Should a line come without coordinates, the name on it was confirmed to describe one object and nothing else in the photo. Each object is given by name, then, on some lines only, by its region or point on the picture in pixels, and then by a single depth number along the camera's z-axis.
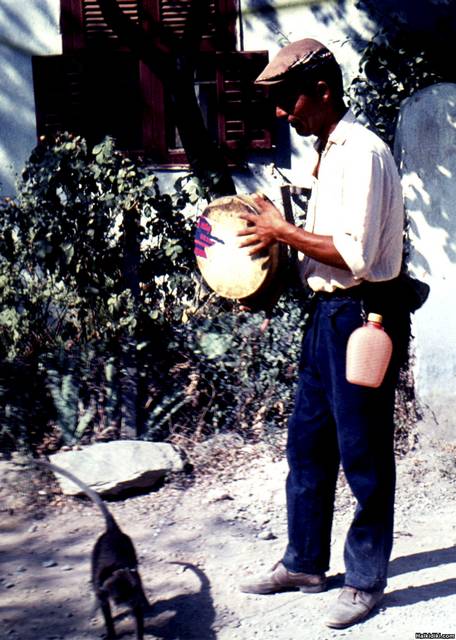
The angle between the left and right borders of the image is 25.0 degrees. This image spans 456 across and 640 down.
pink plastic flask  3.57
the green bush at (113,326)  5.73
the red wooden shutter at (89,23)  7.99
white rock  5.16
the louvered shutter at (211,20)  7.88
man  3.54
